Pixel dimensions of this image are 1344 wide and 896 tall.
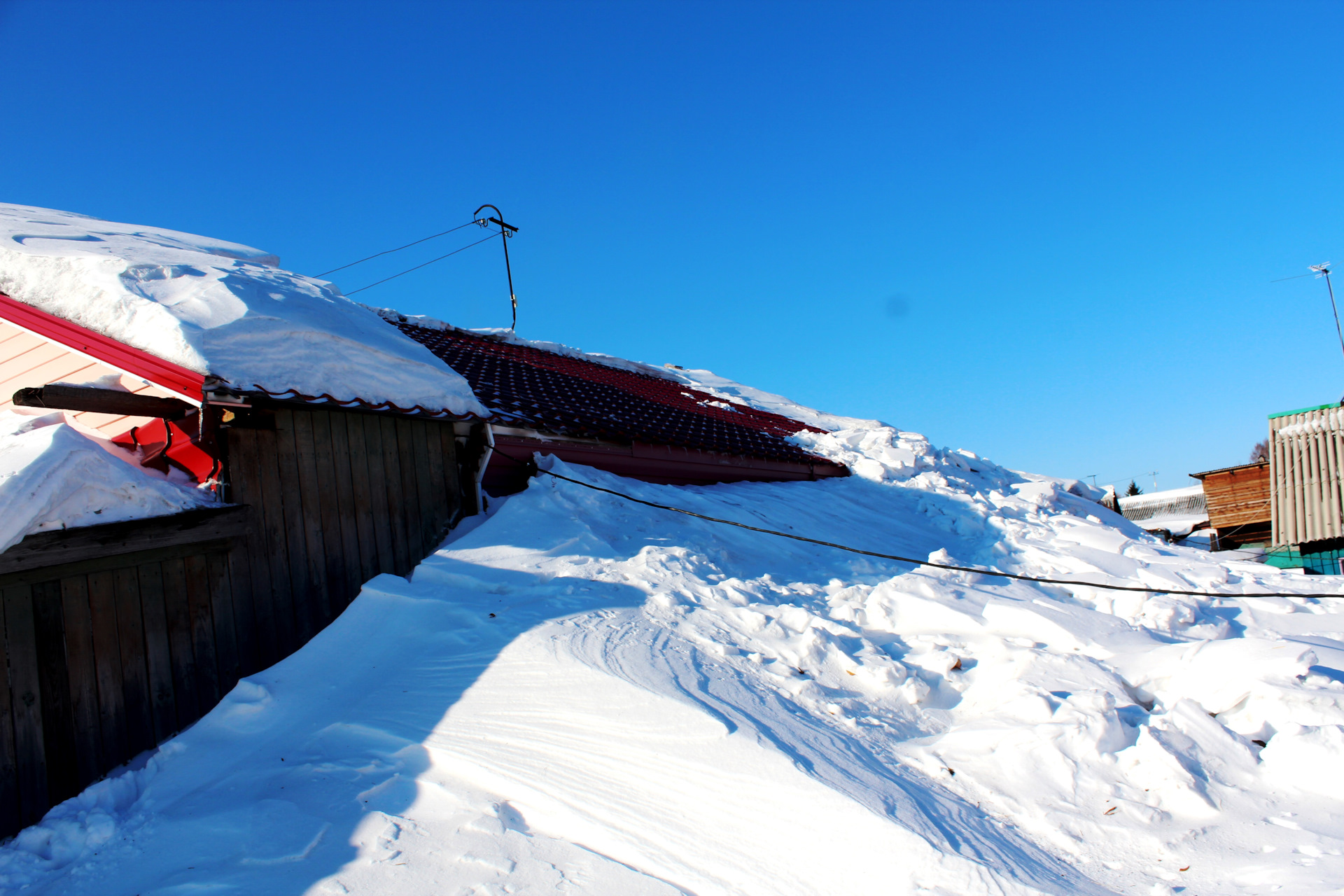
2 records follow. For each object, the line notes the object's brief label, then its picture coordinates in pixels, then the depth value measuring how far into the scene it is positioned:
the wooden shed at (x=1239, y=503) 17.08
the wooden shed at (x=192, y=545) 3.59
